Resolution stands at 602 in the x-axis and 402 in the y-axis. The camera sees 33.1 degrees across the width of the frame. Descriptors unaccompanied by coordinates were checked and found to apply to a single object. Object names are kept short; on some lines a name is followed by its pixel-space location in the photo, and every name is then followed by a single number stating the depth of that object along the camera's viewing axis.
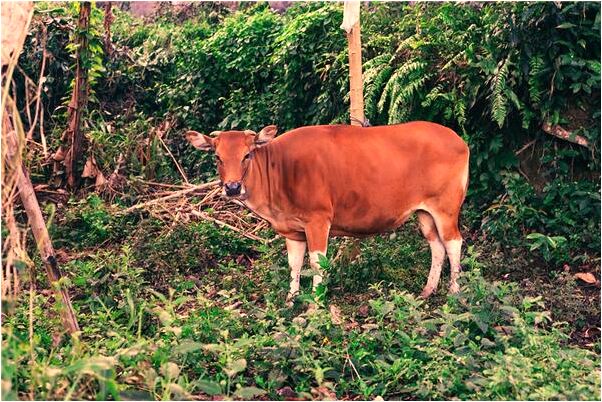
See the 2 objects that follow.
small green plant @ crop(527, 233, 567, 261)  8.95
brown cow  8.72
